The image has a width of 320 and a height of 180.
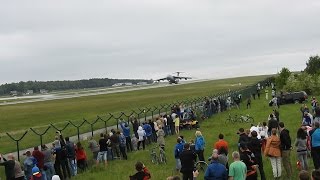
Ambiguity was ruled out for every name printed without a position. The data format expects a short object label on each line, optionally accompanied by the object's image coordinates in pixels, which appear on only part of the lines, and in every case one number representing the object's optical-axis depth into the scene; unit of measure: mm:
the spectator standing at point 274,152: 16188
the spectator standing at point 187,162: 15195
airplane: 154000
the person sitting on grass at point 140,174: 12133
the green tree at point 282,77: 93188
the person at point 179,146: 17877
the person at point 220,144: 16509
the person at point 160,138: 23906
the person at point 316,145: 15898
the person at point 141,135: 27953
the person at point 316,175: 9406
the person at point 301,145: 16297
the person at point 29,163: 17766
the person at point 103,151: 23172
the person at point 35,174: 16484
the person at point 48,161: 19078
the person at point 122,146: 25109
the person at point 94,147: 23703
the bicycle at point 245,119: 38925
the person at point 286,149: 16188
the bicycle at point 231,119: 39588
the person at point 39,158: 18391
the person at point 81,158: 22172
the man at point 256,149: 15886
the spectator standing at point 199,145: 19281
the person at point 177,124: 35062
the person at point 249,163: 14289
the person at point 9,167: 16219
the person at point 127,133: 27308
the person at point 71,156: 20900
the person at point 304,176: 9193
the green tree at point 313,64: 111250
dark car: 57438
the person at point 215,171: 12352
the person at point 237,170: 12789
